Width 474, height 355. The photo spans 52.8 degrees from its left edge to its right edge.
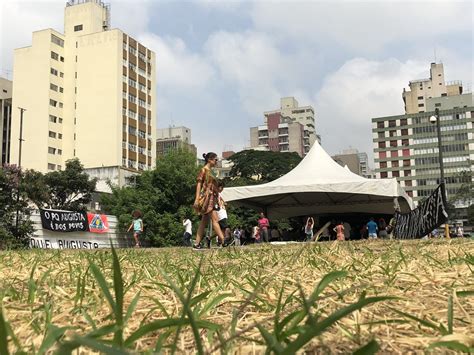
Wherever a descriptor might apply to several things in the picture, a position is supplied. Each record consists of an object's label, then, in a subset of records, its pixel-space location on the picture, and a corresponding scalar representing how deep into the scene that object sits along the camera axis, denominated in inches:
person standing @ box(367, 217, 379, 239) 713.6
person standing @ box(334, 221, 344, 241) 582.7
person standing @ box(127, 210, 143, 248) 621.3
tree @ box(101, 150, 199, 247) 1259.8
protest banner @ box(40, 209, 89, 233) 889.5
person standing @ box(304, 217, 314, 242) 678.2
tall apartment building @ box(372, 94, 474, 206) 4052.7
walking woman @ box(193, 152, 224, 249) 288.5
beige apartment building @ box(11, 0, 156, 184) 2364.7
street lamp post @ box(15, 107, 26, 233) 881.5
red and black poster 1006.4
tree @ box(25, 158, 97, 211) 1459.2
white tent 561.9
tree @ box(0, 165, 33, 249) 842.2
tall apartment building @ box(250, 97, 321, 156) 4808.1
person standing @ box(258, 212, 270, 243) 706.8
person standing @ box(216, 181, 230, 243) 347.6
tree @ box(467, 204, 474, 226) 2861.7
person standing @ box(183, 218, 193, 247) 738.6
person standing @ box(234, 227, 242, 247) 1036.7
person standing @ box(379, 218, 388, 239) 809.9
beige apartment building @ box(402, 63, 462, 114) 4446.4
